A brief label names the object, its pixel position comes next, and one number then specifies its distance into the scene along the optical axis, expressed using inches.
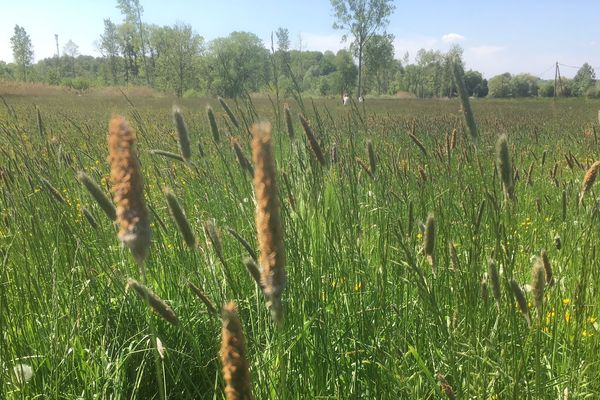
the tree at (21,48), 2536.9
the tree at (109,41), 2699.3
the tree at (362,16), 1929.1
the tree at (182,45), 1461.6
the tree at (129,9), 2346.2
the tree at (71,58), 3661.4
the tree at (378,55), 1943.9
